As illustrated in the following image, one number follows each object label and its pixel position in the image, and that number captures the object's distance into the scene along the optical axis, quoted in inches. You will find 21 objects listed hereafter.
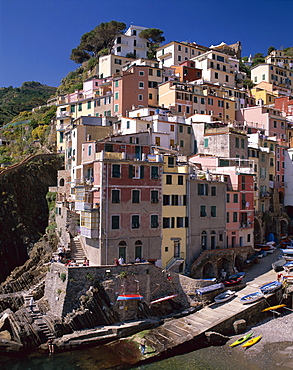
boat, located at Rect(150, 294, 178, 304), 1419.7
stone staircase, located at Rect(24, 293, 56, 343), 1248.8
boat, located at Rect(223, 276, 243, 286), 1574.8
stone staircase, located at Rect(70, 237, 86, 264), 1556.3
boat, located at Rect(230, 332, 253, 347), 1250.0
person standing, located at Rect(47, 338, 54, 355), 1196.5
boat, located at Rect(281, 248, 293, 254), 1878.1
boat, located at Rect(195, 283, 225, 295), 1457.9
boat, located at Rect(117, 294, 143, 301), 1343.5
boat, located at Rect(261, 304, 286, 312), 1429.6
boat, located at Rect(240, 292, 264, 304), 1428.4
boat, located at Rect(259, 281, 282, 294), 1477.6
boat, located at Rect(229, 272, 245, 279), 1642.5
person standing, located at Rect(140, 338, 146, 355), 1186.8
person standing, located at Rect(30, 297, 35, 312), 1378.8
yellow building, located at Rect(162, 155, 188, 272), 1579.7
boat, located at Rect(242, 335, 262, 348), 1238.3
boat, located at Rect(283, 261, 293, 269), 1694.4
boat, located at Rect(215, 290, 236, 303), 1466.5
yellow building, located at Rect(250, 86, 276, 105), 3405.5
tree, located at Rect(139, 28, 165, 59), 3850.9
